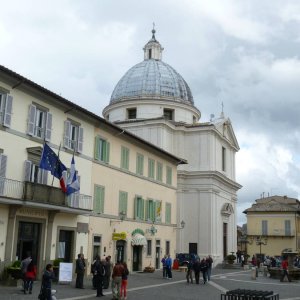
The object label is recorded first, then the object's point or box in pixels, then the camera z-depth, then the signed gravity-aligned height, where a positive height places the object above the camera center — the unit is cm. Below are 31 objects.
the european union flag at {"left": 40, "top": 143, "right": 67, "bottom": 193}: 1772 +286
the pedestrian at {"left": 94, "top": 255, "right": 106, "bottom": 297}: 1531 -202
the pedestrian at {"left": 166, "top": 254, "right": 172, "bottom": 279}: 2315 -240
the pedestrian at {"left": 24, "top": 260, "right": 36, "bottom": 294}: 1464 -210
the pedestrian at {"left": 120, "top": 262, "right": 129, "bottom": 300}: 1472 -215
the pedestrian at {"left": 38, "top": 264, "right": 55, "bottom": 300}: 1116 -191
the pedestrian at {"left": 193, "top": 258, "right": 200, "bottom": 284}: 2136 -228
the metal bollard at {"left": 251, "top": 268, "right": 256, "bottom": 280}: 2547 -303
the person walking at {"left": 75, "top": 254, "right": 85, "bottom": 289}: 1704 -215
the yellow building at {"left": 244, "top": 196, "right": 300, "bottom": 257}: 5575 +45
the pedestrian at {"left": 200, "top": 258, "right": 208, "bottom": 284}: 2196 -237
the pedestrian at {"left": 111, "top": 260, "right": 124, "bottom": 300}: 1453 -205
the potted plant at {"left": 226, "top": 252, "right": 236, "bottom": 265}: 3823 -299
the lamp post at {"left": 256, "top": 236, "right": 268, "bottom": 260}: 5406 -124
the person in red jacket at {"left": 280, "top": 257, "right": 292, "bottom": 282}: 2431 -259
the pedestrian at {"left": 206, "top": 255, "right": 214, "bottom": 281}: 2317 -225
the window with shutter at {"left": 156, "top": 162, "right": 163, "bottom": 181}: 2958 +438
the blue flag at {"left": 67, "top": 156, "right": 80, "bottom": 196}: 1930 +217
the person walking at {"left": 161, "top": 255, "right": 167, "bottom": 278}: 2332 -260
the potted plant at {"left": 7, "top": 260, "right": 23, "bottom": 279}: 1646 -213
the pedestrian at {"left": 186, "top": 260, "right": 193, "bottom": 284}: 2168 -254
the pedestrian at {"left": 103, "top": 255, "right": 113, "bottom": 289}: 1669 -213
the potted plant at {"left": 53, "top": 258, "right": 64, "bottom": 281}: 1862 -206
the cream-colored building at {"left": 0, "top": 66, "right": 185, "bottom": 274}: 1748 +238
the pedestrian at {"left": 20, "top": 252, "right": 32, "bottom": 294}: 1486 -173
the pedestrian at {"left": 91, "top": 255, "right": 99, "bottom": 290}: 1612 -200
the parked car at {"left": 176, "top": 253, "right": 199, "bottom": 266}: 3307 -269
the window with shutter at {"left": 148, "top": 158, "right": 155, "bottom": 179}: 2845 +452
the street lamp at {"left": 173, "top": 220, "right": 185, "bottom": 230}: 3810 +39
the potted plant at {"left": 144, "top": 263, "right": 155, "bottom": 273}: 2648 -297
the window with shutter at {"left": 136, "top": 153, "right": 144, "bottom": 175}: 2704 +452
